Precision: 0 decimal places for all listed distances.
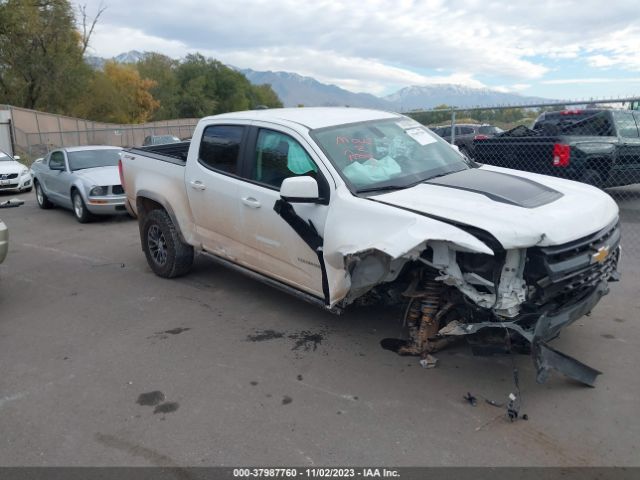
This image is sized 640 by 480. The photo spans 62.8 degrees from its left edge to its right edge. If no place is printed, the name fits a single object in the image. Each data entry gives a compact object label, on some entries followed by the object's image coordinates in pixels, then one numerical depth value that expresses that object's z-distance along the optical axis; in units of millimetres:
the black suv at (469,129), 16344
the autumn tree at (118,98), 51553
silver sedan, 9891
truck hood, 3256
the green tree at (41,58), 38906
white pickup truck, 3387
